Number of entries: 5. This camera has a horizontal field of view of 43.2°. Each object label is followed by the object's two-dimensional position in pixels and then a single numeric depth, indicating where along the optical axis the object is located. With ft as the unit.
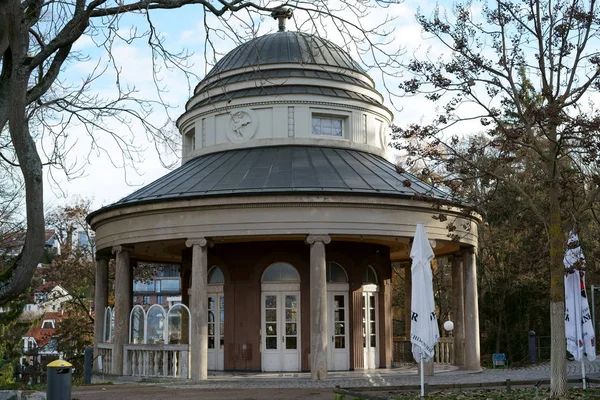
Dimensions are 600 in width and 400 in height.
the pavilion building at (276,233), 69.10
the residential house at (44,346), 91.79
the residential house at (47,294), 134.47
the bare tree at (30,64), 29.25
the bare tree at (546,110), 46.55
